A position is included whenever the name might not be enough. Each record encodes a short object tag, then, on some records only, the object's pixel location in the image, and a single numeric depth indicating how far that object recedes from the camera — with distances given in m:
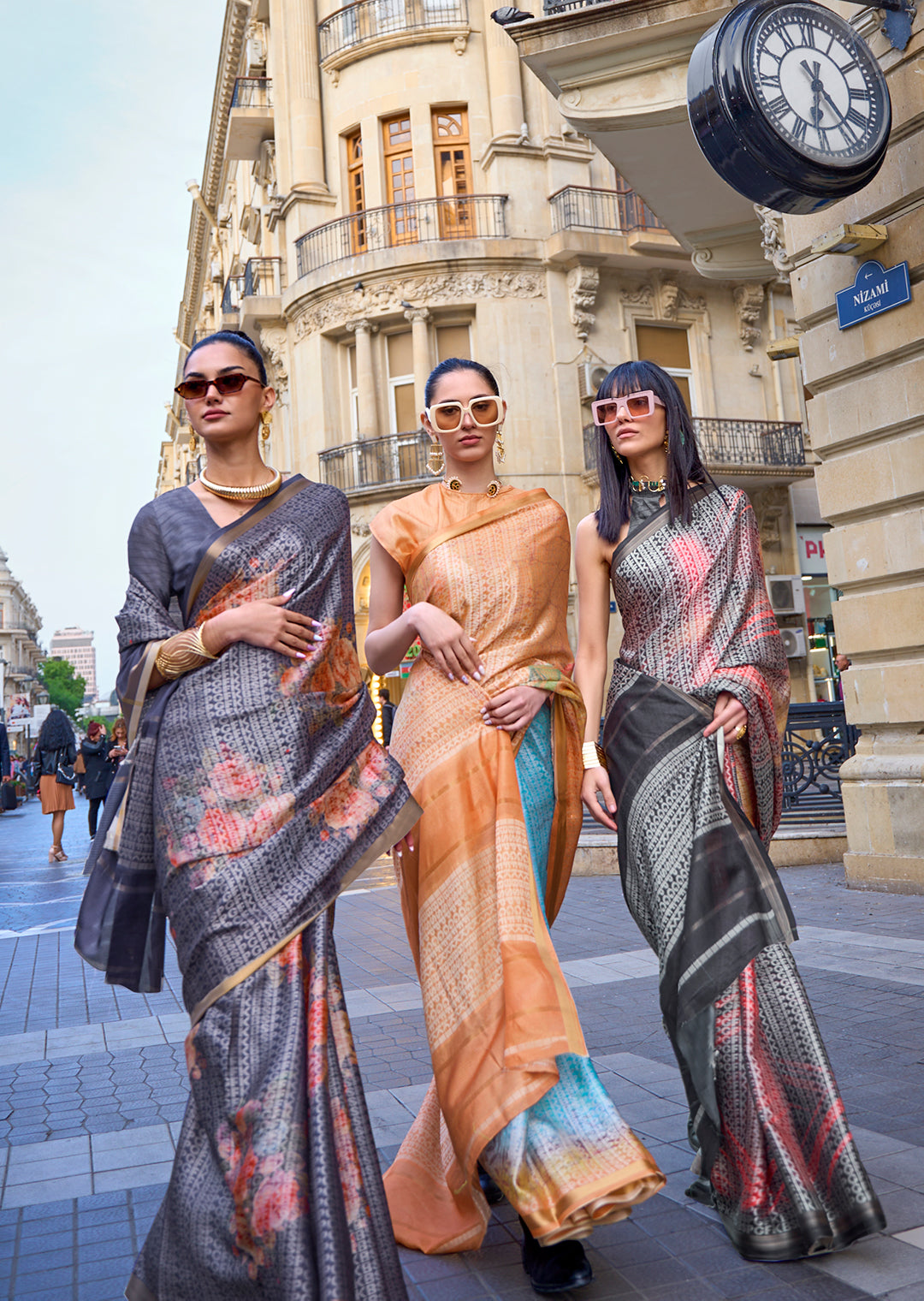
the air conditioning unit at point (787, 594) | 24.59
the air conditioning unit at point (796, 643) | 24.44
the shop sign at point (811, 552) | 25.53
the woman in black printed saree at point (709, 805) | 2.75
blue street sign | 7.76
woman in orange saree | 2.65
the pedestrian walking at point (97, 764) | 17.94
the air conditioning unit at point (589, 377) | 23.77
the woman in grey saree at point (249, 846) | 2.29
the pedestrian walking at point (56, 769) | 16.70
